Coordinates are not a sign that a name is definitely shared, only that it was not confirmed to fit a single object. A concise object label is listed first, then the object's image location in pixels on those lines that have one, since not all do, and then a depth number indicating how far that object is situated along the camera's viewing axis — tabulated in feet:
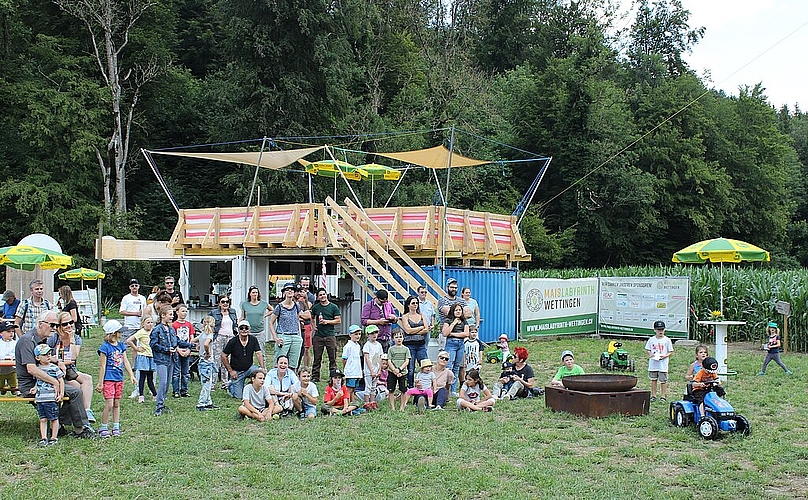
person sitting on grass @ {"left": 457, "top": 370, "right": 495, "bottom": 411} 37.11
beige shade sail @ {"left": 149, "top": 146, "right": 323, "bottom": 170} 66.95
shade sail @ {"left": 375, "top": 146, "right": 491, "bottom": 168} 70.69
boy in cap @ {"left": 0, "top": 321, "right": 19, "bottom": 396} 33.21
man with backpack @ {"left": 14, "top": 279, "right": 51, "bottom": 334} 38.58
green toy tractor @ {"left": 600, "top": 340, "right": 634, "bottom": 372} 52.21
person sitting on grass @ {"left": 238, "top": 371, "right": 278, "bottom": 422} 35.12
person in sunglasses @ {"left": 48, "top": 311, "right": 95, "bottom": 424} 30.86
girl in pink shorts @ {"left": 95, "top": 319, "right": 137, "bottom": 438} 30.55
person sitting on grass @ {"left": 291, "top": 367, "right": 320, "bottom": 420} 35.68
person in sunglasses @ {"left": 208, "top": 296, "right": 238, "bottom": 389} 41.33
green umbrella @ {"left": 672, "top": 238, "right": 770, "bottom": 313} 56.75
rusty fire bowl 35.58
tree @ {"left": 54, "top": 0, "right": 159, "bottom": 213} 114.93
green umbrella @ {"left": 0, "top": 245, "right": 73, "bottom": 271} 53.52
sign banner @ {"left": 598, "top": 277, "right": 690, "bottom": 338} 70.85
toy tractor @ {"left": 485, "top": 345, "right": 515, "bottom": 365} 53.67
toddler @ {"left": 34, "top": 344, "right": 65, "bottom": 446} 29.25
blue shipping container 64.59
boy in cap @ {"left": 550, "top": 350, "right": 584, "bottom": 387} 41.16
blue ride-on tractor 30.78
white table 44.39
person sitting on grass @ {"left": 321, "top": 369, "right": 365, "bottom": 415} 36.42
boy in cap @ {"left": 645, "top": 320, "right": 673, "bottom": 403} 37.99
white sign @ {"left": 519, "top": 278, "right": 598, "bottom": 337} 70.90
